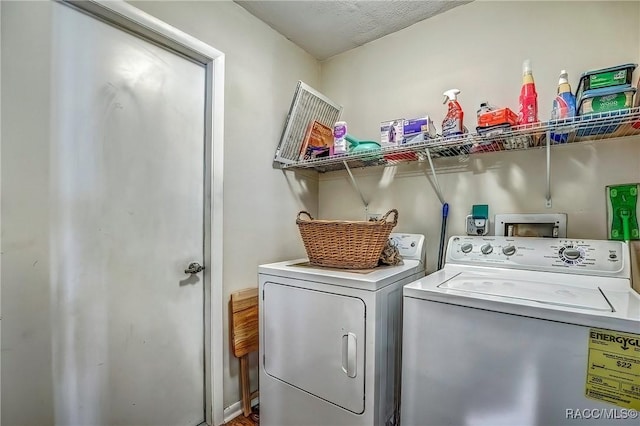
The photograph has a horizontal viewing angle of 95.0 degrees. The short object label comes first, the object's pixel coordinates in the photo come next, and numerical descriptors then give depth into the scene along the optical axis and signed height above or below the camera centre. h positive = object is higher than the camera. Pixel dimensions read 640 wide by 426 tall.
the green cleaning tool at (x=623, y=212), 1.31 -0.01
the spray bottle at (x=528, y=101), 1.34 +0.51
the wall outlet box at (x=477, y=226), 1.66 -0.09
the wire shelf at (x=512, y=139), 1.19 +0.35
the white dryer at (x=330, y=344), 1.22 -0.62
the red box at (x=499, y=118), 1.33 +0.42
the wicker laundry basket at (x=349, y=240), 1.41 -0.16
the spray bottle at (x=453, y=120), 1.52 +0.47
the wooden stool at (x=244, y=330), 1.72 -0.73
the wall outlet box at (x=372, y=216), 2.10 -0.05
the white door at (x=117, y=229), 1.18 -0.10
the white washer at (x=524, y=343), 0.82 -0.42
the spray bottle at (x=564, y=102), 1.25 +0.47
